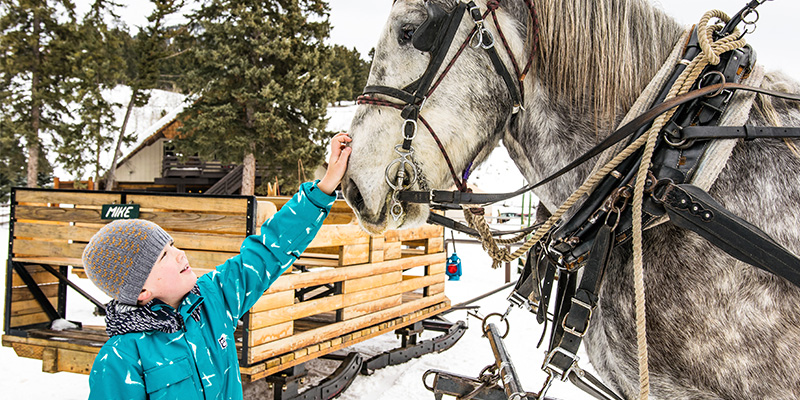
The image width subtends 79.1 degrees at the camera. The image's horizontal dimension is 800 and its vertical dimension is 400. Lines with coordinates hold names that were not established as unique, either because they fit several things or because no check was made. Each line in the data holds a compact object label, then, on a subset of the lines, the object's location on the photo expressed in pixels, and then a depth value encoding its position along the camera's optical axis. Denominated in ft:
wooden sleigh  10.64
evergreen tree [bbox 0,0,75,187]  61.52
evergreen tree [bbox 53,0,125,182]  65.77
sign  11.68
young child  4.28
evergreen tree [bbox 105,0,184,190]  68.33
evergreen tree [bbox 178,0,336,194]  59.93
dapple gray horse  4.16
